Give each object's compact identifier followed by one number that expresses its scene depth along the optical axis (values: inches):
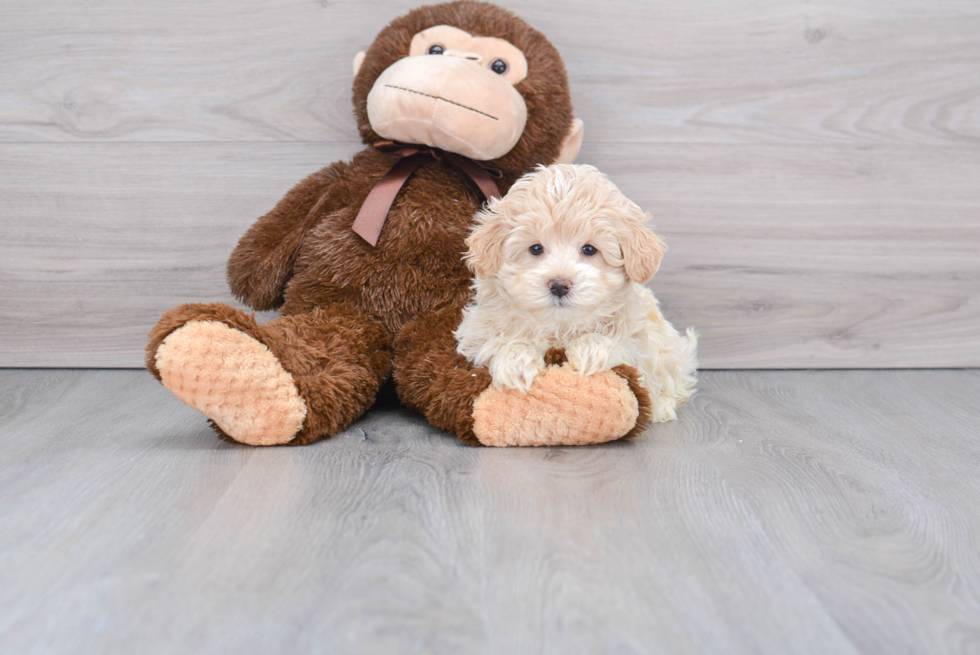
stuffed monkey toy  35.6
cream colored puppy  35.4
